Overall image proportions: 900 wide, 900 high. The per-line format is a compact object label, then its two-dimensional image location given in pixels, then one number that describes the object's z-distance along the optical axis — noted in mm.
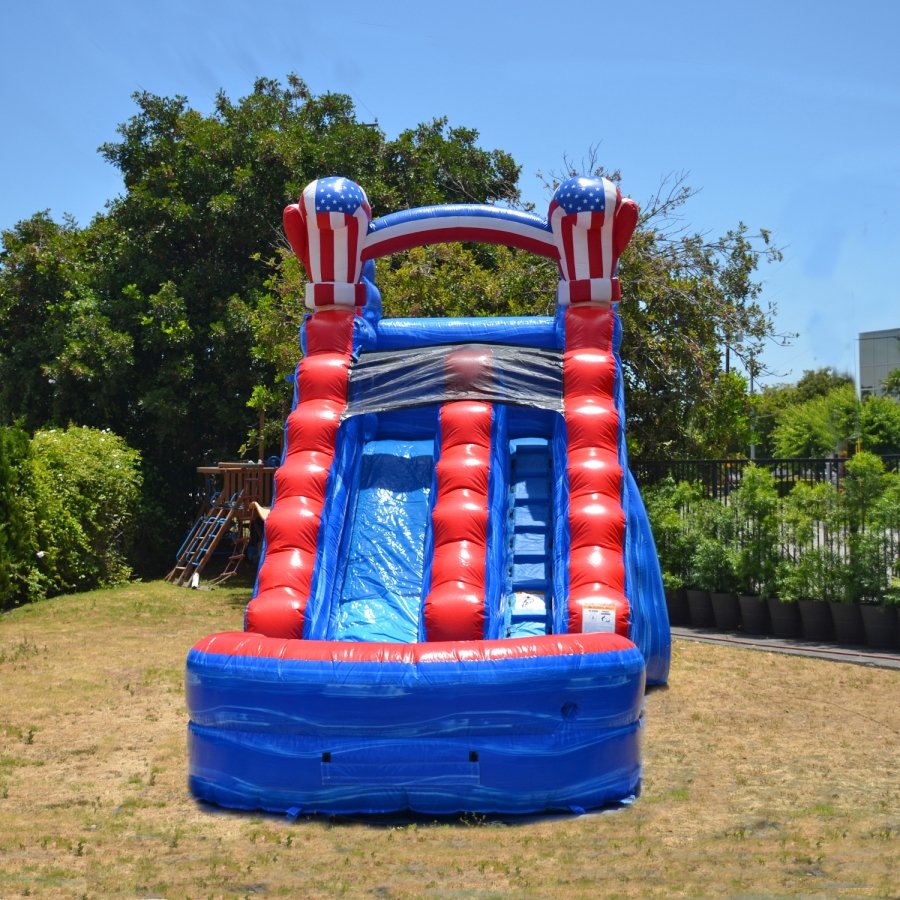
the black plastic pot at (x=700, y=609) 13406
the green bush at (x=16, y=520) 14617
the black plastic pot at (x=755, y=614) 12844
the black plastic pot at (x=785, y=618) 12562
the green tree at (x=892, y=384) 43125
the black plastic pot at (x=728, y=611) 13133
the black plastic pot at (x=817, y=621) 12250
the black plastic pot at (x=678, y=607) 13734
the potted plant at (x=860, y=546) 11679
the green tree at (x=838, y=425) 40344
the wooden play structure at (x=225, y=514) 17891
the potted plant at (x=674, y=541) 13539
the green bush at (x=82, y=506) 15734
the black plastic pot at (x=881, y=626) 11617
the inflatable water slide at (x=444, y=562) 5980
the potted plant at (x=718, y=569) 13109
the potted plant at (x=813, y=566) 12156
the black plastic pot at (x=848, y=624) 11914
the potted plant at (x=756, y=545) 12734
